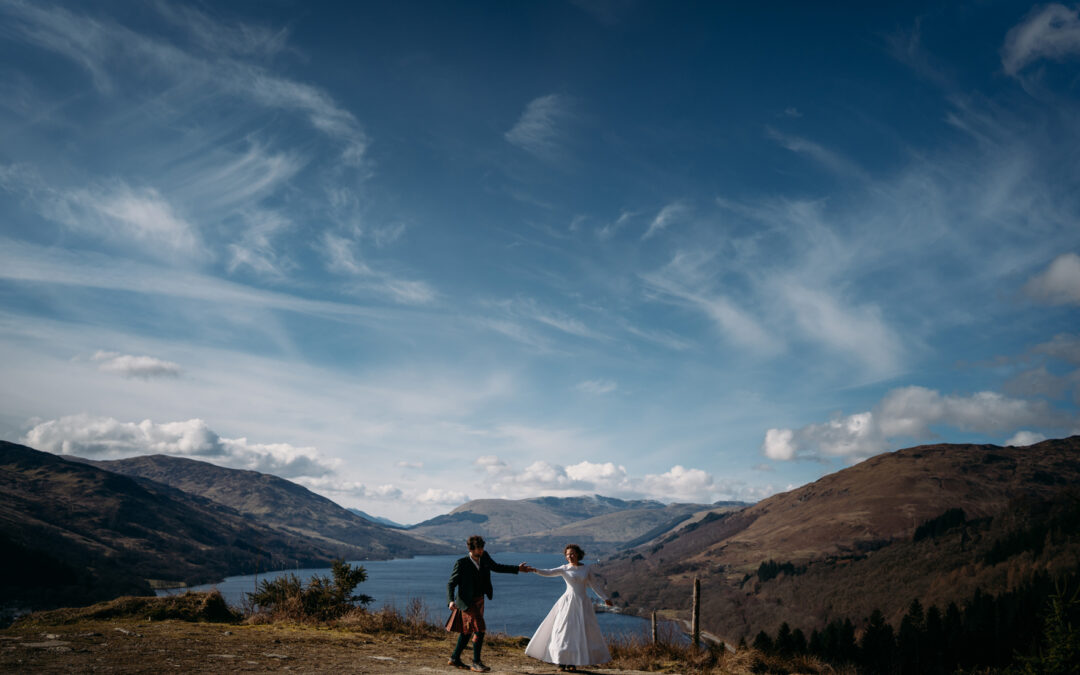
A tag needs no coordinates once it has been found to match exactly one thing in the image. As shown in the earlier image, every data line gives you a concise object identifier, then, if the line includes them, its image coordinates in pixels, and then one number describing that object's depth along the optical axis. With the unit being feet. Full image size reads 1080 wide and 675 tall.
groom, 36.86
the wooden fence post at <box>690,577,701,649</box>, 54.03
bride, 38.40
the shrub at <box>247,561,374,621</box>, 55.21
